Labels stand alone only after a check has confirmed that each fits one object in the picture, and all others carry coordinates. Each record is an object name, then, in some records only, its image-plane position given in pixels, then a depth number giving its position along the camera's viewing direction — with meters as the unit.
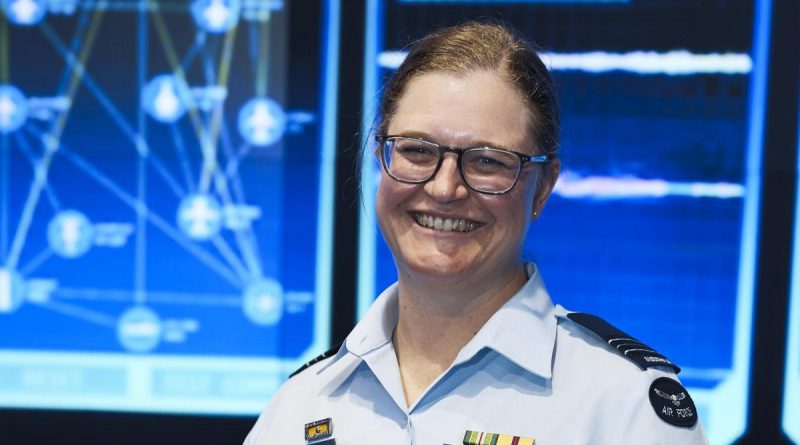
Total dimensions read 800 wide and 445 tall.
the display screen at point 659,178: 2.74
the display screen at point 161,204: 2.93
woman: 1.28
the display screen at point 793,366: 2.70
